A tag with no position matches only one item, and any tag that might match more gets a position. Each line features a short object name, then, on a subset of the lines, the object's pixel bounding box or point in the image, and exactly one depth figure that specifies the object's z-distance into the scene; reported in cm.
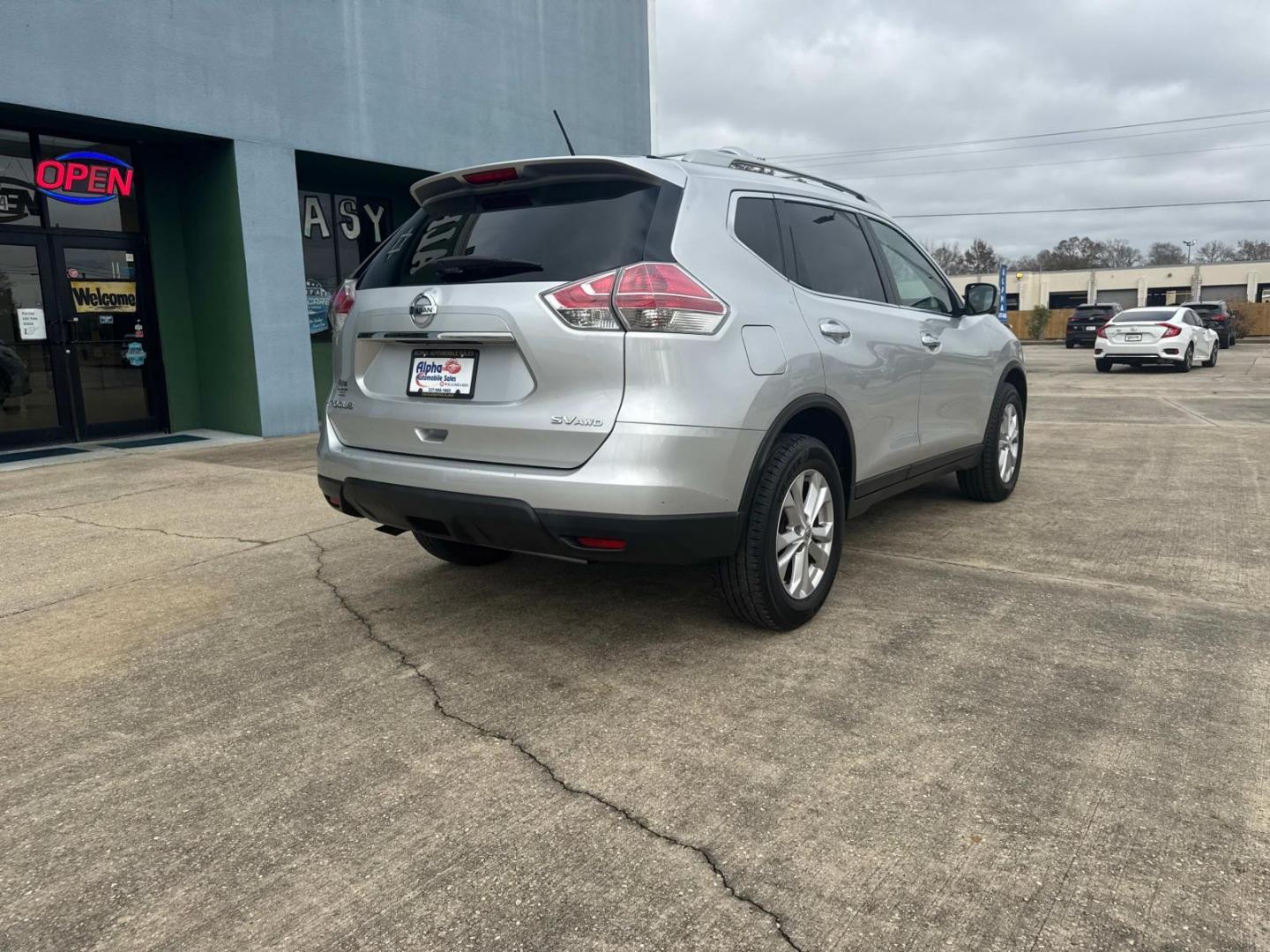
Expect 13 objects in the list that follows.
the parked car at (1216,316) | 3036
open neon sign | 943
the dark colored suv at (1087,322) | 3362
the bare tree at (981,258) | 8658
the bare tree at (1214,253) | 8262
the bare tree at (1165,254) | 8752
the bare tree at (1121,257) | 8606
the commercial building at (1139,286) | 6769
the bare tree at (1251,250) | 7819
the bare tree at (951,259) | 8438
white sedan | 2030
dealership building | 877
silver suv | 300
